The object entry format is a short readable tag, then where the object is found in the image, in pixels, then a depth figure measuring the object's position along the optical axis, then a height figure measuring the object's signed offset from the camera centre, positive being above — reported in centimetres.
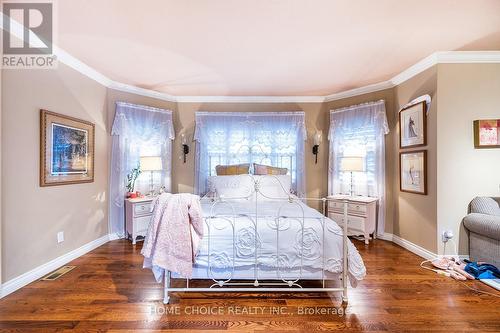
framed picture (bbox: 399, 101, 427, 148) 333 +62
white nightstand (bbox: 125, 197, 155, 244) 384 -82
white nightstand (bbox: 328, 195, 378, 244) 388 -81
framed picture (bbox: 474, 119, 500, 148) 307 +44
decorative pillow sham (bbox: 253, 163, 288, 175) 442 -6
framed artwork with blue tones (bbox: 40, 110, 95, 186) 279 +23
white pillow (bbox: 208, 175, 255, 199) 362 -30
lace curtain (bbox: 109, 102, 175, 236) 404 +38
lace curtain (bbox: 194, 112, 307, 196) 470 +60
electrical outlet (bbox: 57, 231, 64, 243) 301 -90
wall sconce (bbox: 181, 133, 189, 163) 475 +45
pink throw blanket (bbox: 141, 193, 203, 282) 214 -64
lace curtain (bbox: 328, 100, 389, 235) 407 +39
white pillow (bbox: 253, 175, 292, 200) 367 -31
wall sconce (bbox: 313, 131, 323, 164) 469 +50
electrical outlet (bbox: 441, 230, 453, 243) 304 -89
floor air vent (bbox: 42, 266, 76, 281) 269 -127
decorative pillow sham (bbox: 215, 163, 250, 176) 440 -4
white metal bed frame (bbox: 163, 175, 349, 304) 221 -115
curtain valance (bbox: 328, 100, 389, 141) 405 +90
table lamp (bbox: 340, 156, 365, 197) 401 +5
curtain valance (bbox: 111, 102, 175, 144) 406 +80
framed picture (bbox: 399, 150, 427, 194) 332 -7
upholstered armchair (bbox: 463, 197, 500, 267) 272 -74
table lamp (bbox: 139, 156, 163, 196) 392 +6
